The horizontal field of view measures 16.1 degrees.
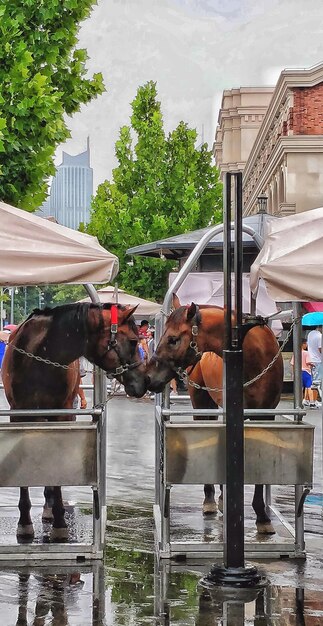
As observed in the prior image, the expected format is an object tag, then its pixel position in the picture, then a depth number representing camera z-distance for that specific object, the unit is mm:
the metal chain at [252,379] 9414
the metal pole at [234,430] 8445
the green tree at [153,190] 52781
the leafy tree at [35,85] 17734
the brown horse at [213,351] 9875
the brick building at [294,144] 61375
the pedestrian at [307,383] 28812
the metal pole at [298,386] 9453
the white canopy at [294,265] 8492
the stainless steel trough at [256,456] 9188
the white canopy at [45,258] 9023
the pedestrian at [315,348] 27641
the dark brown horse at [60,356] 9844
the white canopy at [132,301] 31467
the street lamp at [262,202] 28125
